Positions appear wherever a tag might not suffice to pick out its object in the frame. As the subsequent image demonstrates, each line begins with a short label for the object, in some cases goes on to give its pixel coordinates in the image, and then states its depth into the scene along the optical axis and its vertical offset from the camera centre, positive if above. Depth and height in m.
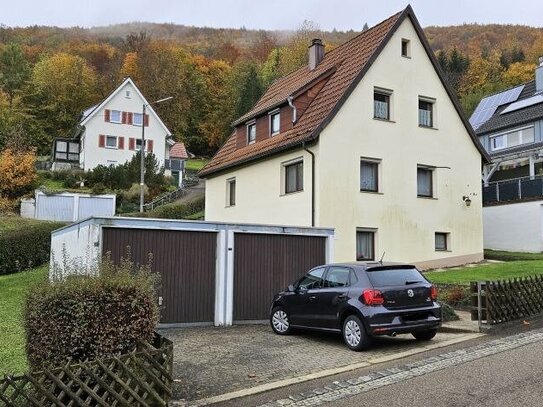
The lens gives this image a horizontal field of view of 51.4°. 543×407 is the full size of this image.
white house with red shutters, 55.38 +10.94
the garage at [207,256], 12.93 -0.30
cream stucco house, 21.38 +3.59
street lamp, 32.41 +3.86
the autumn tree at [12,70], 69.81 +21.73
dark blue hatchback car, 9.91 -1.05
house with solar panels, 28.05 +4.82
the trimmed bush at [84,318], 6.55 -0.90
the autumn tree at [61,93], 68.69 +18.46
